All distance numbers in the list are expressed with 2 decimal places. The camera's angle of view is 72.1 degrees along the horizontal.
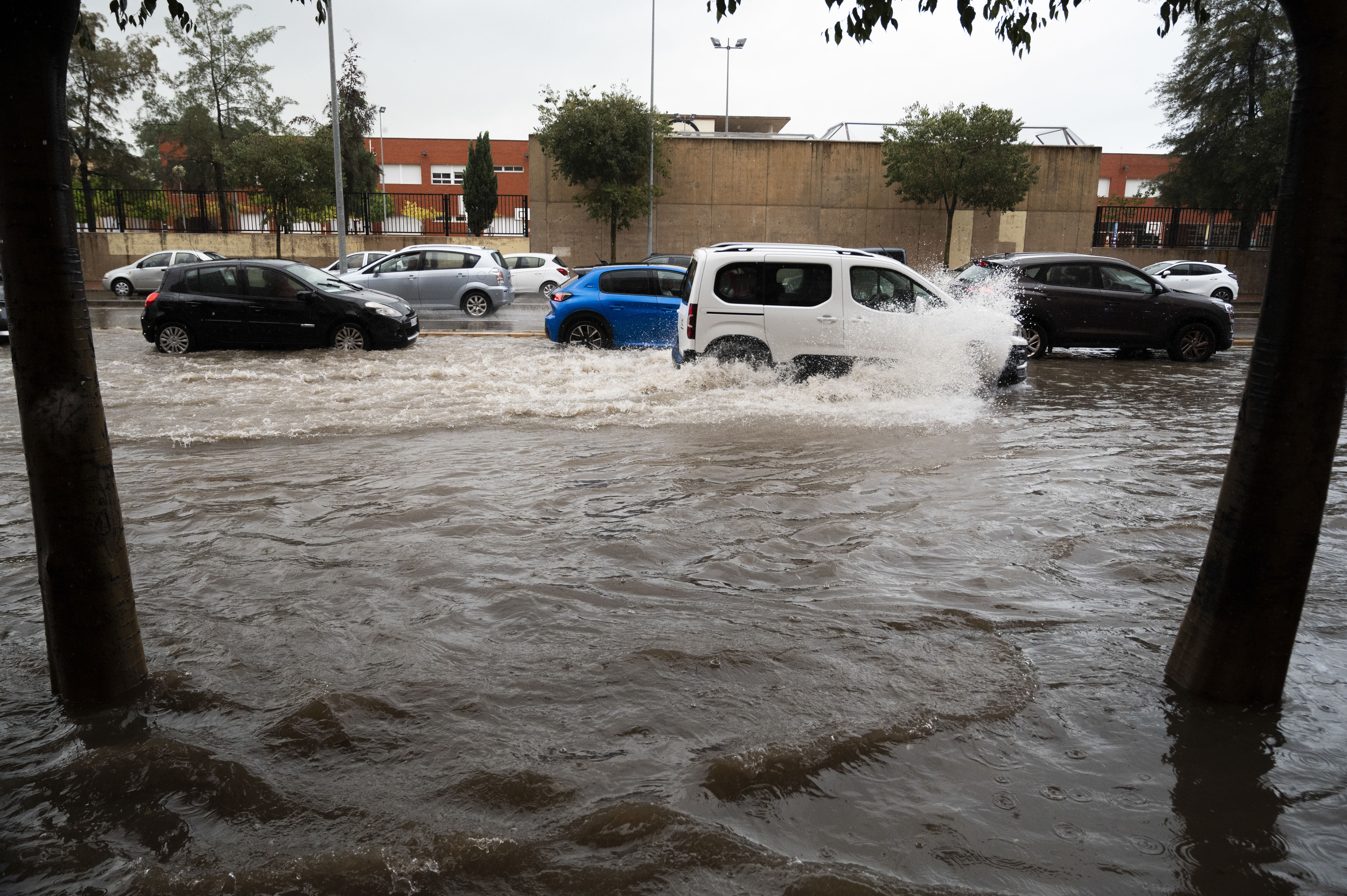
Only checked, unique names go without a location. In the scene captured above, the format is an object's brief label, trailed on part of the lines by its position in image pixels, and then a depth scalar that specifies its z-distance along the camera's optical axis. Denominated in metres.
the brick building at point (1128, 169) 64.56
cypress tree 43.22
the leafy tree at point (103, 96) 36.19
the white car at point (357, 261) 26.83
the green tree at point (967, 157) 30.70
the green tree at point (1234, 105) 31.03
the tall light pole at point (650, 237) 33.00
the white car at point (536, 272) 26.05
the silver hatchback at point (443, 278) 20.59
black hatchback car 14.42
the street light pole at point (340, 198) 24.73
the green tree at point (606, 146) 31.33
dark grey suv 14.69
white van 10.54
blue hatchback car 14.18
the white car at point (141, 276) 27.78
